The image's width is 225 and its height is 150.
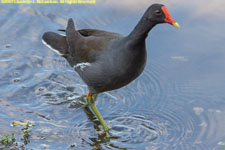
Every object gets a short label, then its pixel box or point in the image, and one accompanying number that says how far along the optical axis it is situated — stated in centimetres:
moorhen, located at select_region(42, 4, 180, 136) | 888
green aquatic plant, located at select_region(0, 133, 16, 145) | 863
